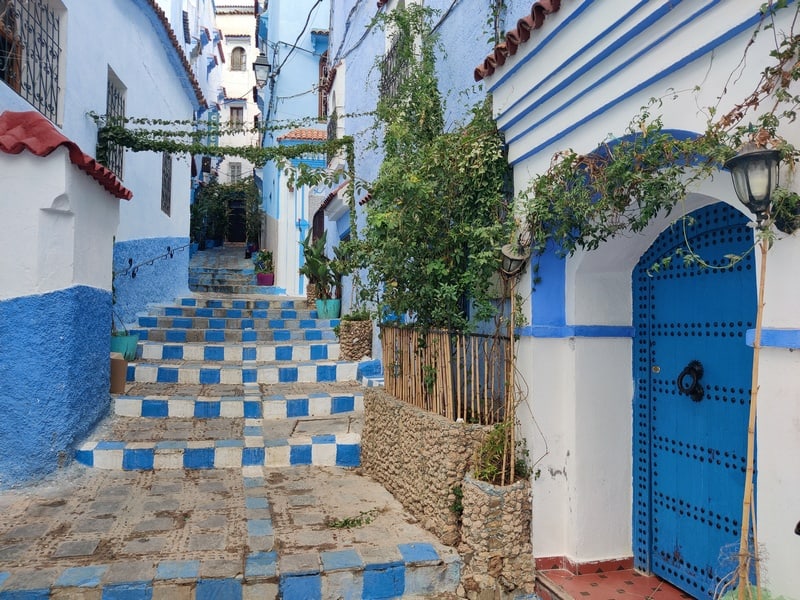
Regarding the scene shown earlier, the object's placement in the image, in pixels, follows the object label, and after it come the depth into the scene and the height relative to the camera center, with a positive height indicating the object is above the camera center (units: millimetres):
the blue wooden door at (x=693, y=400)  3170 -474
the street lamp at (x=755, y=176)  2219 +540
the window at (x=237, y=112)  31750 +10638
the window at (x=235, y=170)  31144 +7503
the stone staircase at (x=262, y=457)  3607 -1354
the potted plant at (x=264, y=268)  17281 +1362
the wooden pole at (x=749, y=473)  2258 -577
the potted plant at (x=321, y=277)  10180 +645
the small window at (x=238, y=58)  32938 +14063
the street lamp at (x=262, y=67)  13657 +5679
